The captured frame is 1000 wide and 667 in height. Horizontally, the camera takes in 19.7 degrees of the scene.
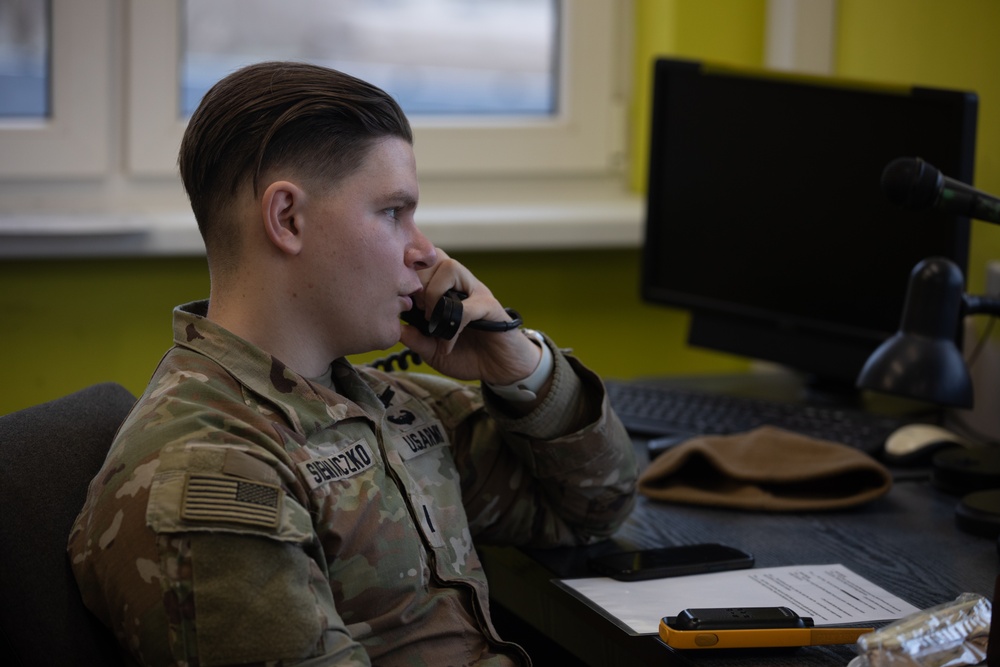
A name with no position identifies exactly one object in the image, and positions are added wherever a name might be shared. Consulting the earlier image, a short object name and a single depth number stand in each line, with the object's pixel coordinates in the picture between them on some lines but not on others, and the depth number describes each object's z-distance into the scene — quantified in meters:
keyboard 3.45
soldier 2.67
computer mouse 3.37
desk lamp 3.11
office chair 2.72
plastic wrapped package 2.69
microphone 3.01
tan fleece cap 3.23
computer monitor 3.46
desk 2.91
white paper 2.88
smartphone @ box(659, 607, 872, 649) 2.79
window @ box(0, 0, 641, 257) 3.92
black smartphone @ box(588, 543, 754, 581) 2.99
